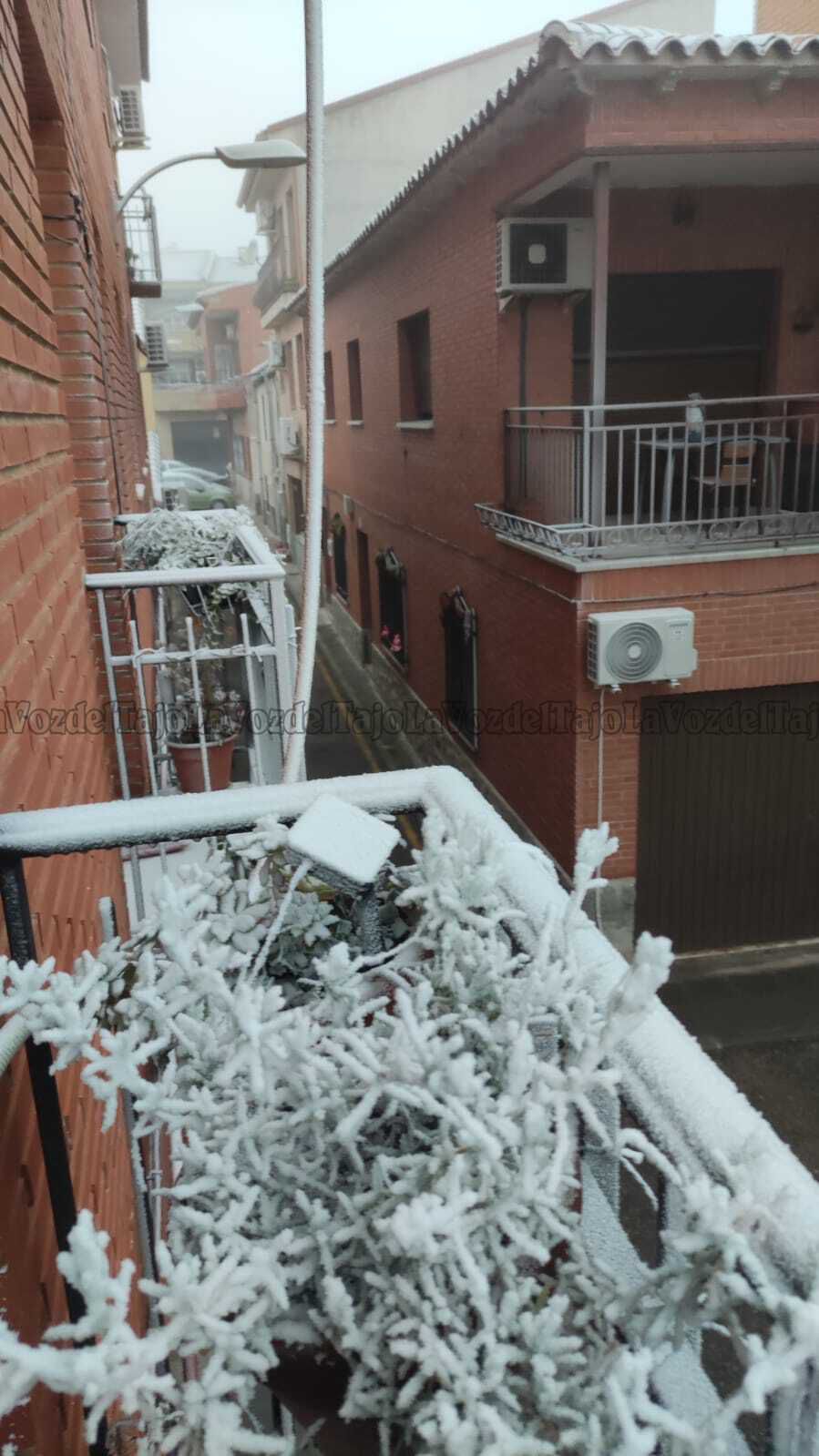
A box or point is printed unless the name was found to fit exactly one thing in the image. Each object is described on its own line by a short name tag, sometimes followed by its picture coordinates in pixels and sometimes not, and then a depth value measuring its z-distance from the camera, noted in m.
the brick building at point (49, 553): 1.72
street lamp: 5.44
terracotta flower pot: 5.32
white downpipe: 2.36
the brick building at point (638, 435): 6.59
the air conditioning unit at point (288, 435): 24.21
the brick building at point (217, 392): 46.28
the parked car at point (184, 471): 37.62
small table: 7.09
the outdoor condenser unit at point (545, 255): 8.18
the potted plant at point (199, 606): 5.29
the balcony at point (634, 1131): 0.89
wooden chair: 7.69
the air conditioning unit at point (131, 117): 14.83
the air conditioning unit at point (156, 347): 19.88
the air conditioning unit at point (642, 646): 7.14
